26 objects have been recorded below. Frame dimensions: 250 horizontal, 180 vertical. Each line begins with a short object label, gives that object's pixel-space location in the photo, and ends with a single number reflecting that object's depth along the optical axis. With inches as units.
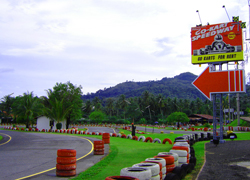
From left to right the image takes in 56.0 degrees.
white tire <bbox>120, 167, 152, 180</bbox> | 213.9
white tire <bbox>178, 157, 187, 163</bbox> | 369.1
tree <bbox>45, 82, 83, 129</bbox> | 1999.3
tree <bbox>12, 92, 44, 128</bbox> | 2011.6
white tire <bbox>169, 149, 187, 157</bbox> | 368.5
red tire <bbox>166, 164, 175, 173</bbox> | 299.5
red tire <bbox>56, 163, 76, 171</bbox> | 332.8
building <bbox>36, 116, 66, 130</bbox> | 1972.7
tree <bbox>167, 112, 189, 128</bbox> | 2517.2
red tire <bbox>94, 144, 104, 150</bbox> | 546.3
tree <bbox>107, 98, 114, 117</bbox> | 4758.9
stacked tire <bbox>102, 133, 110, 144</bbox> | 815.8
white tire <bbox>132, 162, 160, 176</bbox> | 238.6
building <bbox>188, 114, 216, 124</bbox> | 3100.6
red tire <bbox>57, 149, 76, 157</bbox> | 331.6
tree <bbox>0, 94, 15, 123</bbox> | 3645.9
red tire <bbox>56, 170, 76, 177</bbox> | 332.2
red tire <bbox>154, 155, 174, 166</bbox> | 300.5
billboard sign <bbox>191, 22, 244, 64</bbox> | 842.2
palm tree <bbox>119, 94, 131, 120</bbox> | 4352.9
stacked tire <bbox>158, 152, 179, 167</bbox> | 333.3
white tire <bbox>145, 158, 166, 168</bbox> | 274.8
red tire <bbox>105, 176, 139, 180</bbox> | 205.0
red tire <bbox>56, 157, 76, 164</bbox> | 332.6
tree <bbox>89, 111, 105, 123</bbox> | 3464.6
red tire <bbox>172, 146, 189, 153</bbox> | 388.5
